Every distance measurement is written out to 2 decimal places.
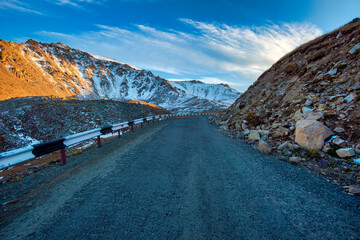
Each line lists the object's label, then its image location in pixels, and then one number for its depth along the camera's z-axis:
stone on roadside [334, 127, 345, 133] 5.14
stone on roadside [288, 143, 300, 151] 5.54
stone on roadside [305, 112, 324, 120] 5.96
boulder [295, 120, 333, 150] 5.21
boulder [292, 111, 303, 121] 6.97
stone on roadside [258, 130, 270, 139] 7.37
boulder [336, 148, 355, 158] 4.40
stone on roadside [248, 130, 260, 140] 7.57
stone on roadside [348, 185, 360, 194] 3.17
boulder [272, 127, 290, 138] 6.57
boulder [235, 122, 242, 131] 10.43
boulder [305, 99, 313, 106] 7.23
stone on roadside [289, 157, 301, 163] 4.85
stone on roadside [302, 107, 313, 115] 6.82
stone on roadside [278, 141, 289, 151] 5.84
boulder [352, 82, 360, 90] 5.94
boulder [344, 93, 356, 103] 5.82
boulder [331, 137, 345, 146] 4.82
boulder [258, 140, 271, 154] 5.81
